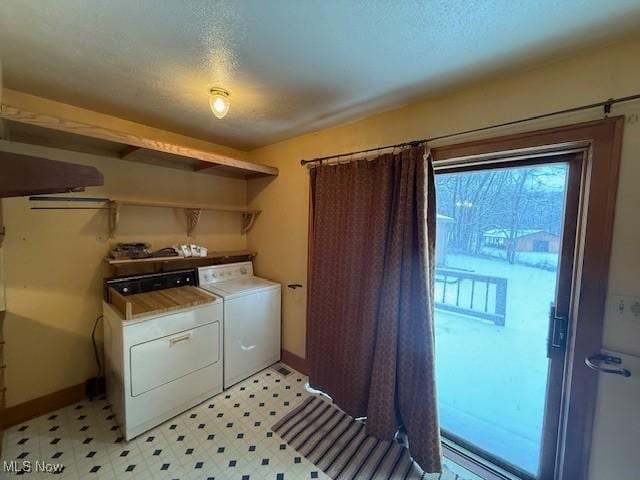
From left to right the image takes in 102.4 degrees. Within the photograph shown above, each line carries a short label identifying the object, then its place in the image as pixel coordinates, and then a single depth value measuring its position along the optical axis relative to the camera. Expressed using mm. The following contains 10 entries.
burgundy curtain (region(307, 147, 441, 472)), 1606
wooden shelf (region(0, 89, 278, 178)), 1466
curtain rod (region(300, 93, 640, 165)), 1137
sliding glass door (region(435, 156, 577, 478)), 1437
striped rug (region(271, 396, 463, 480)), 1582
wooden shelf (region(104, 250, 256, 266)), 1989
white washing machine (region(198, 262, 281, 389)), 2275
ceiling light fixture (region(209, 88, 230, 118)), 1602
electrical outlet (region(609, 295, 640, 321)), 1141
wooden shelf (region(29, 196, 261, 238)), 1912
